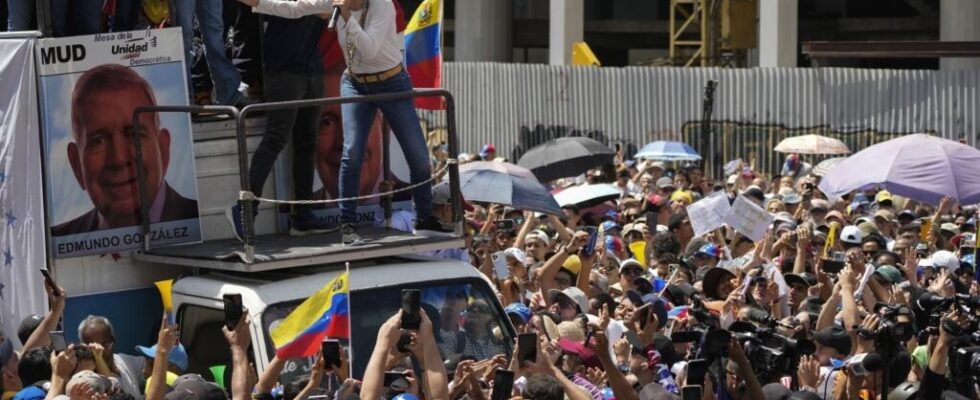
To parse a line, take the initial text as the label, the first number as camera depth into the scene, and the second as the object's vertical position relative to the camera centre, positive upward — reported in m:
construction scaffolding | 36.72 -0.94
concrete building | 32.44 -0.92
